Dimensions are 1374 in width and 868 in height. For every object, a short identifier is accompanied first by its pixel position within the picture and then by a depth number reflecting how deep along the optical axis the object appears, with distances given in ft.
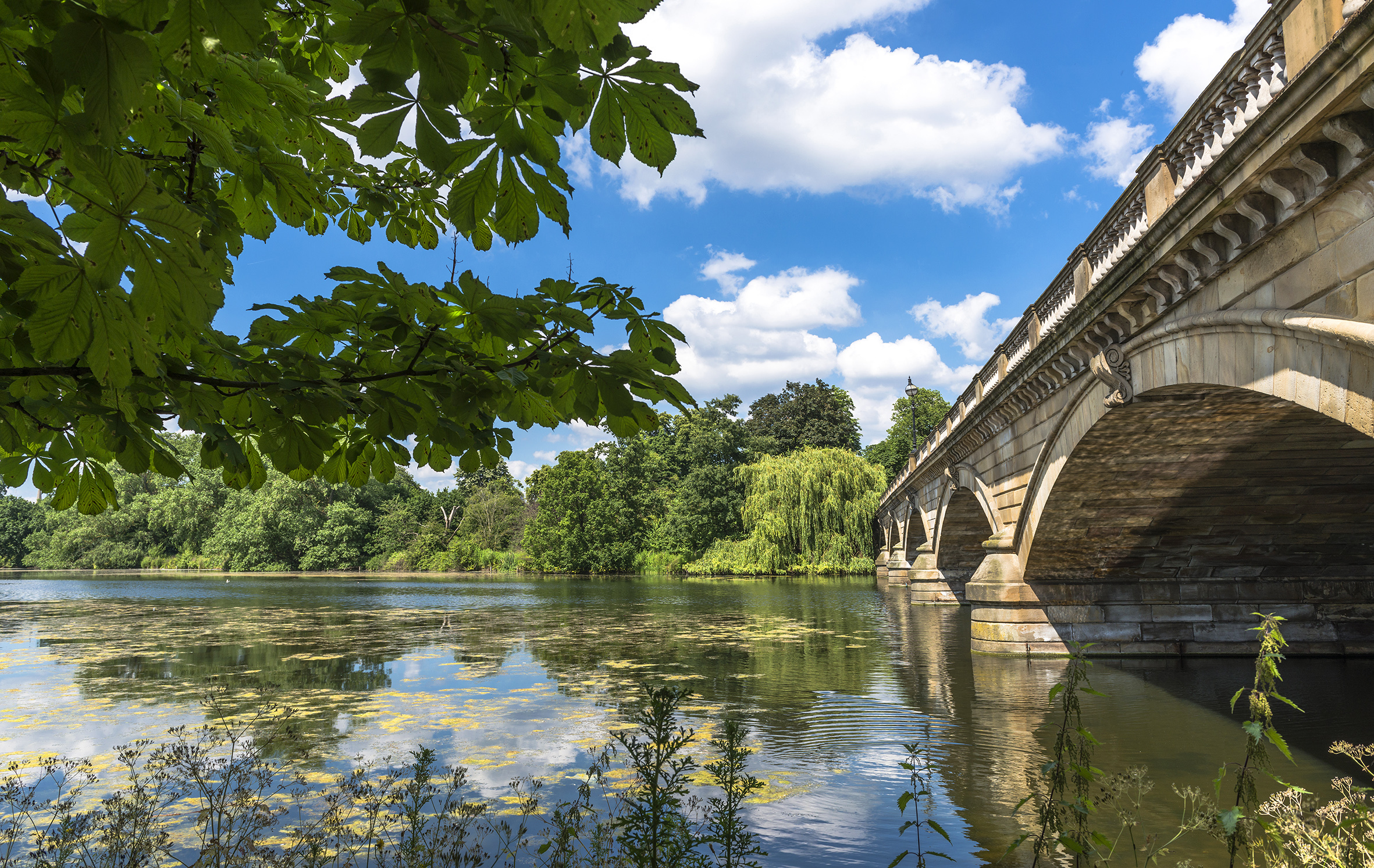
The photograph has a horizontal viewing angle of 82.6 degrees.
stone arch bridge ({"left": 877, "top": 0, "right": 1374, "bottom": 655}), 17.15
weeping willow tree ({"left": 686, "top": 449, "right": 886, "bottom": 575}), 143.54
